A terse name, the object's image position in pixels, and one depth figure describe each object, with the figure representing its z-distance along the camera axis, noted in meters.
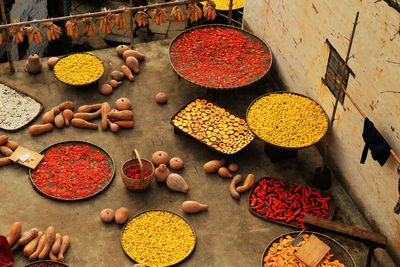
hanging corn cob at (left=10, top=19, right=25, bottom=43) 10.62
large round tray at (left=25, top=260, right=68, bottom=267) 8.11
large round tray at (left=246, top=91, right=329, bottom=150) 9.17
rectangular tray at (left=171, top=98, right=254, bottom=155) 9.79
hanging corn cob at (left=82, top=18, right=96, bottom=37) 10.77
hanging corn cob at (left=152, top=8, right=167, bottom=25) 11.01
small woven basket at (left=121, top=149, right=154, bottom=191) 9.05
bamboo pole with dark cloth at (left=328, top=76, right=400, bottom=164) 7.68
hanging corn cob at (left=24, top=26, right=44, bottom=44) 10.62
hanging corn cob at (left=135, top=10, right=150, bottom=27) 10.98
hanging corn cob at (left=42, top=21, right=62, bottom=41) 10.66
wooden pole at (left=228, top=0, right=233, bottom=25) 11.73
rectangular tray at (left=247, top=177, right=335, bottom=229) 8.89
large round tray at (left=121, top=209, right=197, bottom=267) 8.34
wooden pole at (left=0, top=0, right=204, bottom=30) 10.61
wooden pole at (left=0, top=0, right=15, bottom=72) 10.61
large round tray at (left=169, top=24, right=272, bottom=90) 10.42
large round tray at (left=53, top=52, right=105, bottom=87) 10.73
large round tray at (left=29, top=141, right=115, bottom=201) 9.17
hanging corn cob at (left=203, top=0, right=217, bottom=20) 11.29
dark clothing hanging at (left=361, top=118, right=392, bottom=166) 7.87
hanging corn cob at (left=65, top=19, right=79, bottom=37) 10.73
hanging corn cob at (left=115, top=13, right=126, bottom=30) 10.89
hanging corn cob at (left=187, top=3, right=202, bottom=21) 11.14
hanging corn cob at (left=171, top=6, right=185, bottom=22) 11.06
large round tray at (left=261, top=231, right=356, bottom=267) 8.16
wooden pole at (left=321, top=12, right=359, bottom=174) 8.25
